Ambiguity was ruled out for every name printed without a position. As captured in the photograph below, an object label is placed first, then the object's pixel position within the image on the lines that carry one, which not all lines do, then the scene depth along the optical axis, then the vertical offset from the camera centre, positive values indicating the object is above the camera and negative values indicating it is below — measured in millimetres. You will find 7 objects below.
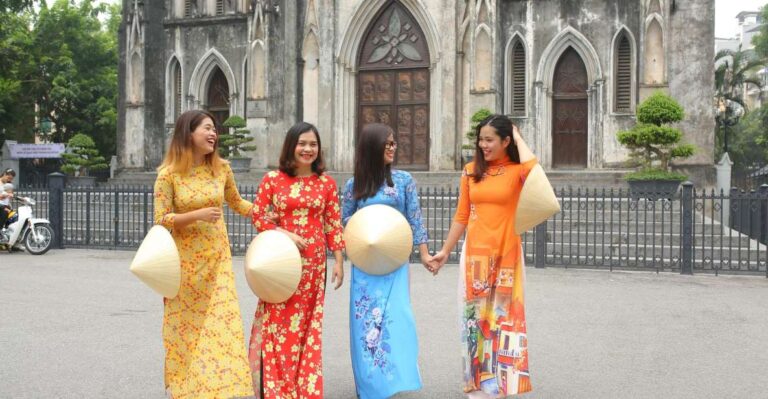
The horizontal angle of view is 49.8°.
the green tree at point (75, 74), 37031 +5174
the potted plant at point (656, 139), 15930 +964
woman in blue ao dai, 5035 -767
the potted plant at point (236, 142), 22500 +1176
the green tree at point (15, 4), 26953 +5898
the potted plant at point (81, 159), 26328 +803
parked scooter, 15266 -900
